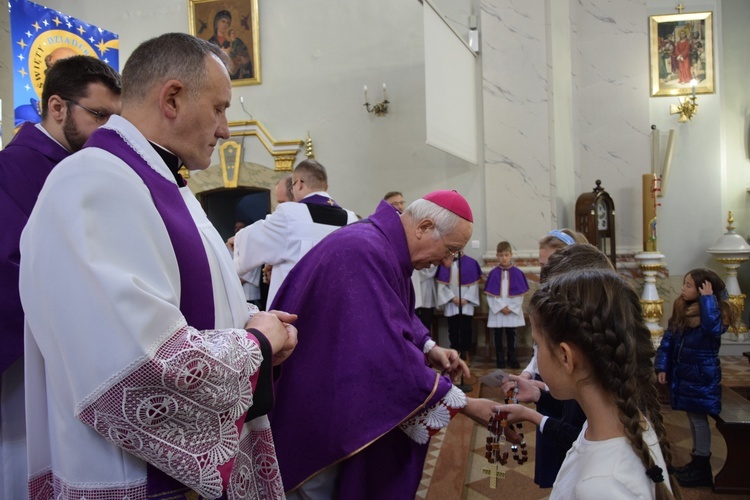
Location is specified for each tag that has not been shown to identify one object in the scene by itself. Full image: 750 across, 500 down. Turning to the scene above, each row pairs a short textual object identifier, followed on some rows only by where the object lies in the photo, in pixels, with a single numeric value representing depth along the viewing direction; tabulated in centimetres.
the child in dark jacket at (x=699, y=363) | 380
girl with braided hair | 133
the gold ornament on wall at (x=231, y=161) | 950
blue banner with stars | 455
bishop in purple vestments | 202
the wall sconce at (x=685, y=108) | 890
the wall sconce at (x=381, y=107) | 890
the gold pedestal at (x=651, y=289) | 786
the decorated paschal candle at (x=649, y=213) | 822
